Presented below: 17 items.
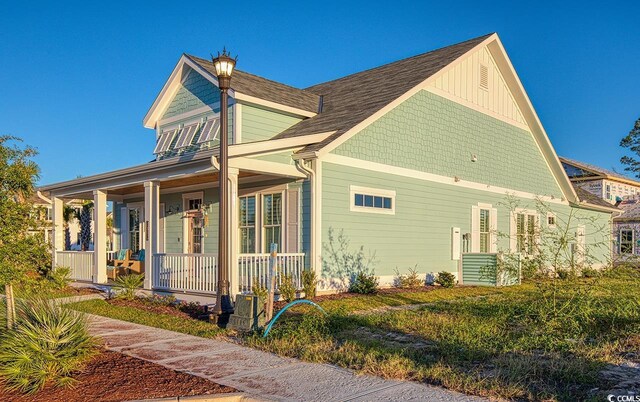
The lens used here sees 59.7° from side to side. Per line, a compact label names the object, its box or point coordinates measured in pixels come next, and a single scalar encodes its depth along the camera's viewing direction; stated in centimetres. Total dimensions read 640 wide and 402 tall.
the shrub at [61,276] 1386
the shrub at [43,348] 564
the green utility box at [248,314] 851
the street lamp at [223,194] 952
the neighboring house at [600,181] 4041
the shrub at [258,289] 1103
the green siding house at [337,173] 1300
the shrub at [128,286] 1239
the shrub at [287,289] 1191
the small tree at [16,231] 711
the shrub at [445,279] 1591
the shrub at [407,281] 1519
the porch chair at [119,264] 1727
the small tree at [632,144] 3544
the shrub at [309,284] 1248
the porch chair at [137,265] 1770
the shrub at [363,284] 1361
